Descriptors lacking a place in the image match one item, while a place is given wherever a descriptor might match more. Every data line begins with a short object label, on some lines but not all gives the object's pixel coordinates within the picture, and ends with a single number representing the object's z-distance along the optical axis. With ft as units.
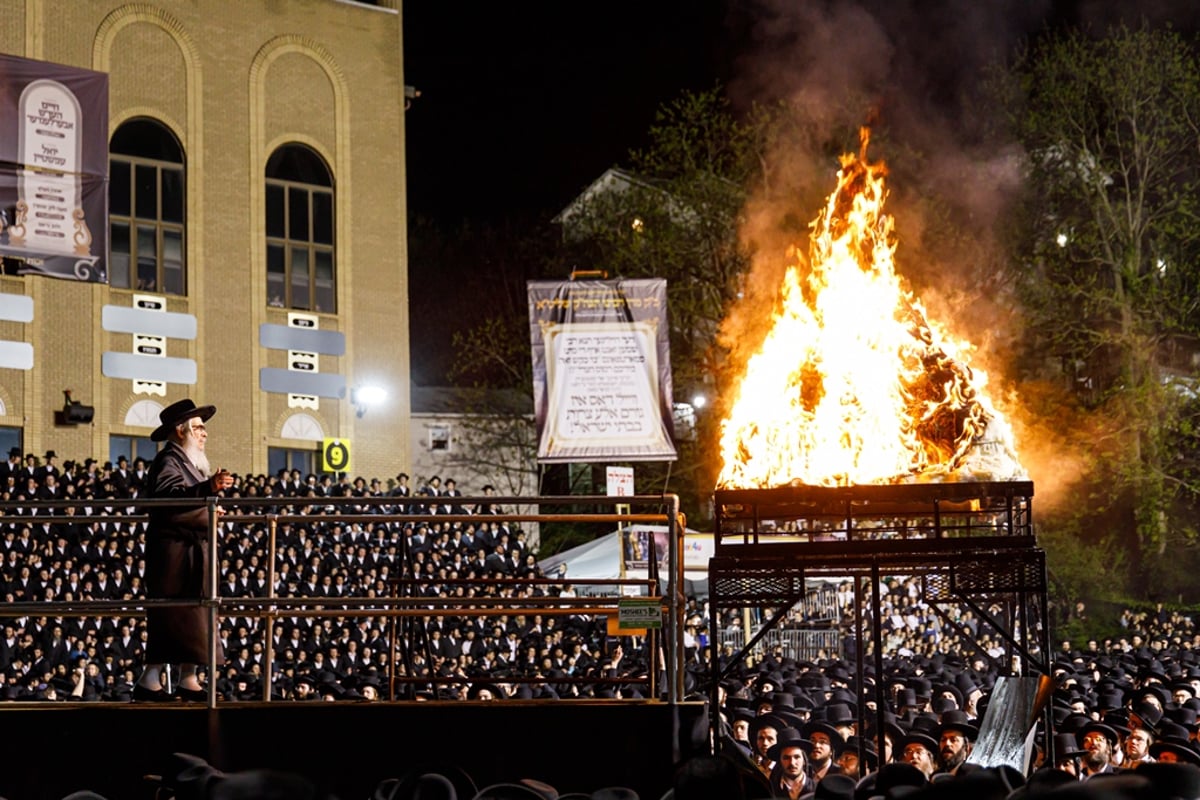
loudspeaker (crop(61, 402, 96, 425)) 98.78
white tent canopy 75.66
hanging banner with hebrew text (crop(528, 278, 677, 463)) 67.15
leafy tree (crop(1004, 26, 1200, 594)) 123.95
